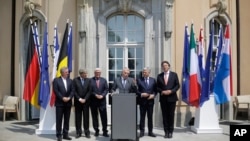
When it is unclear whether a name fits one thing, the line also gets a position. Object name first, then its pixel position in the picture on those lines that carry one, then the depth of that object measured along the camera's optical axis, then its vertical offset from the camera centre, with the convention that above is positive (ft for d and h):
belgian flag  32.24 +1.90
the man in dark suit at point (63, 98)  29.58 -1.27
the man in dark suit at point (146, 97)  30.53 -1.13
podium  28.37 -2.44
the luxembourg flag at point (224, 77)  33.17 +0.30
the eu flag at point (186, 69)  33.58 +0.97
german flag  33.14 +0.09
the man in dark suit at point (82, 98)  30.27 -1.35
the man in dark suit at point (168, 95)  30.48 -1.07
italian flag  32.81 -0.10
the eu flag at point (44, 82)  32.14 -0.08
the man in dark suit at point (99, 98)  30.48 -1.28
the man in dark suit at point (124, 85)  30.22 -0.30
